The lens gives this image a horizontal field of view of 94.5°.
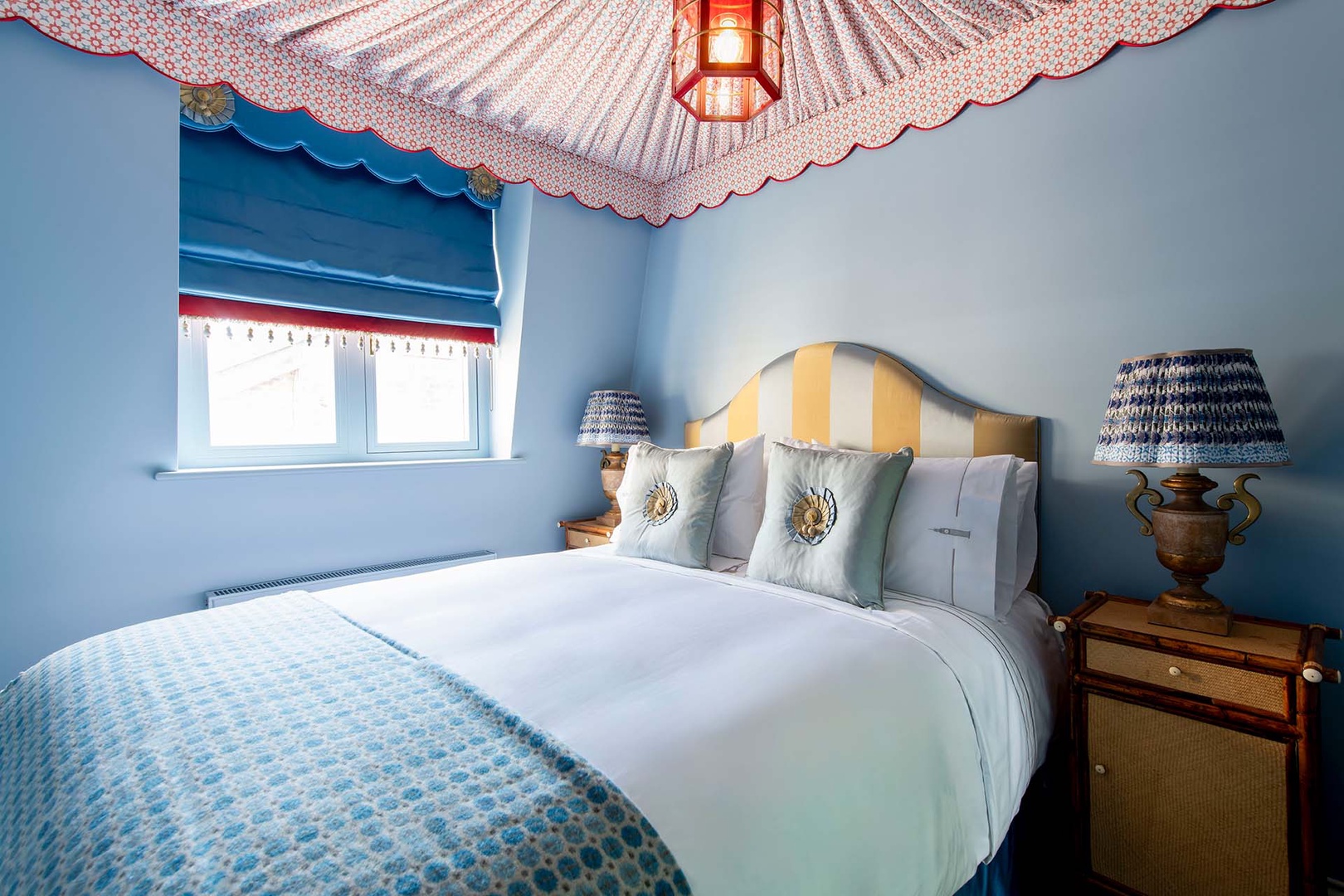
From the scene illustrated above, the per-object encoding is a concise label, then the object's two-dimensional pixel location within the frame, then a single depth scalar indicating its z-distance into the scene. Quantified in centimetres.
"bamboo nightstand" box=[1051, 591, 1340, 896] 124
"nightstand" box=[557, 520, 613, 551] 289
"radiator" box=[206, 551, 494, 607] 229
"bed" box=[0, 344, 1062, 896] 74
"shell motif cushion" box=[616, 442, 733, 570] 206
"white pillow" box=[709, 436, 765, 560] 215
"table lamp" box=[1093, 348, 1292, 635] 133
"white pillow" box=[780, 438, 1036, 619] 165
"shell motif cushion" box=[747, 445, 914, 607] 165
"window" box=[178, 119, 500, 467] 234
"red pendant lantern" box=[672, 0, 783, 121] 136
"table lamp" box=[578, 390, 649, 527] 300
